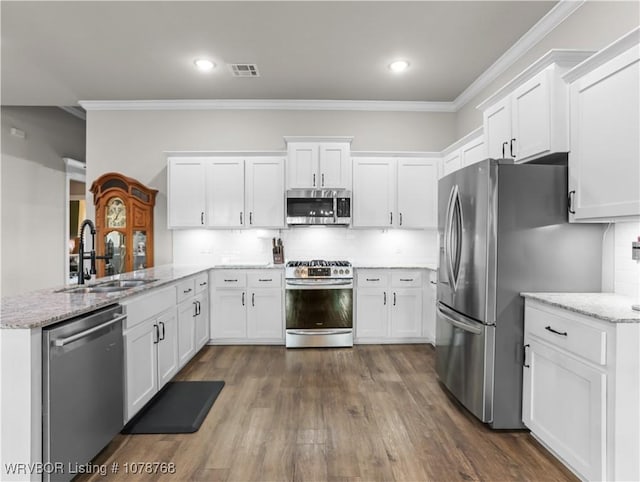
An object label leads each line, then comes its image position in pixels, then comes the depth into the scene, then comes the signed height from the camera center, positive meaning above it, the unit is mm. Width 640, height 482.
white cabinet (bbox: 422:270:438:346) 4184 -864
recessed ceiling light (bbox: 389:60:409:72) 3643 +1845
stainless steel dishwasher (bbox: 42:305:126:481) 1604 -772
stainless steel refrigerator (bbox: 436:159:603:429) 2334 -121
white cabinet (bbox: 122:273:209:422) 2324 -787
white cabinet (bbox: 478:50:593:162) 2289 +932
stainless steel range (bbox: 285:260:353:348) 4125 -763
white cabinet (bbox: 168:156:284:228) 4426 +634
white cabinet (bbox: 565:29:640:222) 1812 +609
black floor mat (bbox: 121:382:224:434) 2420 -1291
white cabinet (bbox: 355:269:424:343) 4230 -871
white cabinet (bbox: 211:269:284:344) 4211 -787
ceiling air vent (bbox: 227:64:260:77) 3752 +1844
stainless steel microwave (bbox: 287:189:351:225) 4414 +417
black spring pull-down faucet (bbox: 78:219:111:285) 2518 -137
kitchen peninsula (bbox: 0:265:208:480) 1525 -667
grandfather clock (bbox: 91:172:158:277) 4312 +224
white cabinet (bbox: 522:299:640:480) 1646 -778
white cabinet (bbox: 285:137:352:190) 4328 +943
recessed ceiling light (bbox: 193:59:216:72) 3635 +1833
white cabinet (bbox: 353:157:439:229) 4465 +635
